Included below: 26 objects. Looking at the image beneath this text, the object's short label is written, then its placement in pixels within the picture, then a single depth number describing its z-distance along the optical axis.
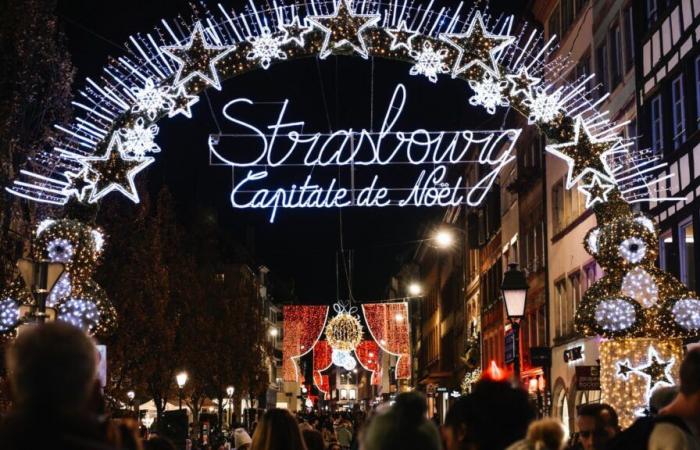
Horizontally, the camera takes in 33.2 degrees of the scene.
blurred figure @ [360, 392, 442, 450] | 5.29
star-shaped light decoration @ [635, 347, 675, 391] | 16.58
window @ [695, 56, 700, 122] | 22.66
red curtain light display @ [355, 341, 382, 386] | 68.81
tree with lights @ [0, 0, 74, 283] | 27.06
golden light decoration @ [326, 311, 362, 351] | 55.16
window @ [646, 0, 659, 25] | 26.27
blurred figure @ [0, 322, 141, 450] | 3.10
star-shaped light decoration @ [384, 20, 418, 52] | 19.28
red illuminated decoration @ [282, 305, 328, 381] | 55.66
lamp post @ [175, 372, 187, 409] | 43.34
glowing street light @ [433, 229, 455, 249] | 42.88
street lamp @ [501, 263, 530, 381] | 19.92
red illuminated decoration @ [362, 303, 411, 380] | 59.06
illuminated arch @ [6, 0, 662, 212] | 18.53
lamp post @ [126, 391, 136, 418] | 47.34
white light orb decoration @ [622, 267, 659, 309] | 16.59
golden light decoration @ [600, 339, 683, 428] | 16.59
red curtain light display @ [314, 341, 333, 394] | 67.75
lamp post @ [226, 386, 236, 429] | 61.14
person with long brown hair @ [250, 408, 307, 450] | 8.27
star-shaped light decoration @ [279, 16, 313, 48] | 19.14
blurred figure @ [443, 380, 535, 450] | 5.42
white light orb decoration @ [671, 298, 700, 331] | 16.50
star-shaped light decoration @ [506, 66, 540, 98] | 19.00
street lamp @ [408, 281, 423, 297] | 78.16
